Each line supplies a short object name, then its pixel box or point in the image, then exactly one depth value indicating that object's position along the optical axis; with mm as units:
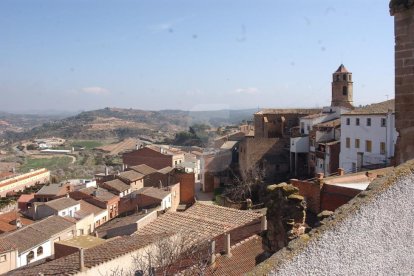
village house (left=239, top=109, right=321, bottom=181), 37000
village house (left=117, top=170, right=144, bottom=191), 42625
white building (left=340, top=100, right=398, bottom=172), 27906
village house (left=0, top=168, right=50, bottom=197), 52469
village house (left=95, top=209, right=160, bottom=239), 24262
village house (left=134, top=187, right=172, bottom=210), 33375
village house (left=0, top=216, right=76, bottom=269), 24766
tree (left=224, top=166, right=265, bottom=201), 32456
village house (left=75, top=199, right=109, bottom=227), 34066
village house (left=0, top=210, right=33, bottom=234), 30412
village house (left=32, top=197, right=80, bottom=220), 33344
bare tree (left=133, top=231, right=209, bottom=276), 10484
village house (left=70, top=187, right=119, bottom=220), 36438
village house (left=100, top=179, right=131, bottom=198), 40156
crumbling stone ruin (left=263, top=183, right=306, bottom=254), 7250
